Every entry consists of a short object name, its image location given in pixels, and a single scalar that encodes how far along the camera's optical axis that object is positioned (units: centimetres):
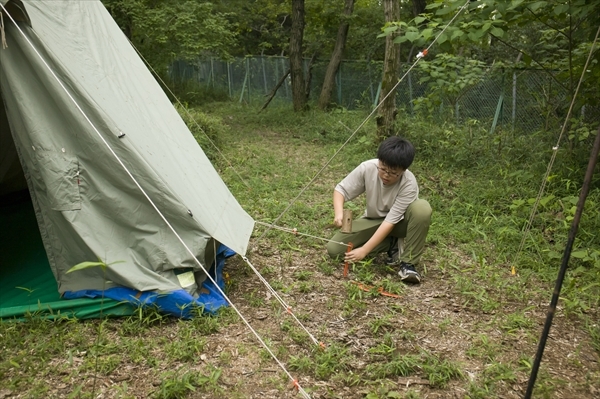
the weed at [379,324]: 279
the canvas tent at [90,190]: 261
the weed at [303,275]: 346
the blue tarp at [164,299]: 268
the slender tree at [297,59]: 1038
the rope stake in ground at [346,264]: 345
